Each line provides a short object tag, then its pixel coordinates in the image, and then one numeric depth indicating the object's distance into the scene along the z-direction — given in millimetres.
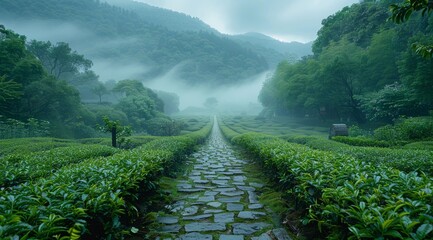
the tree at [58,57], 47969
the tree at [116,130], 10469
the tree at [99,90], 54631
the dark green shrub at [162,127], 26625
